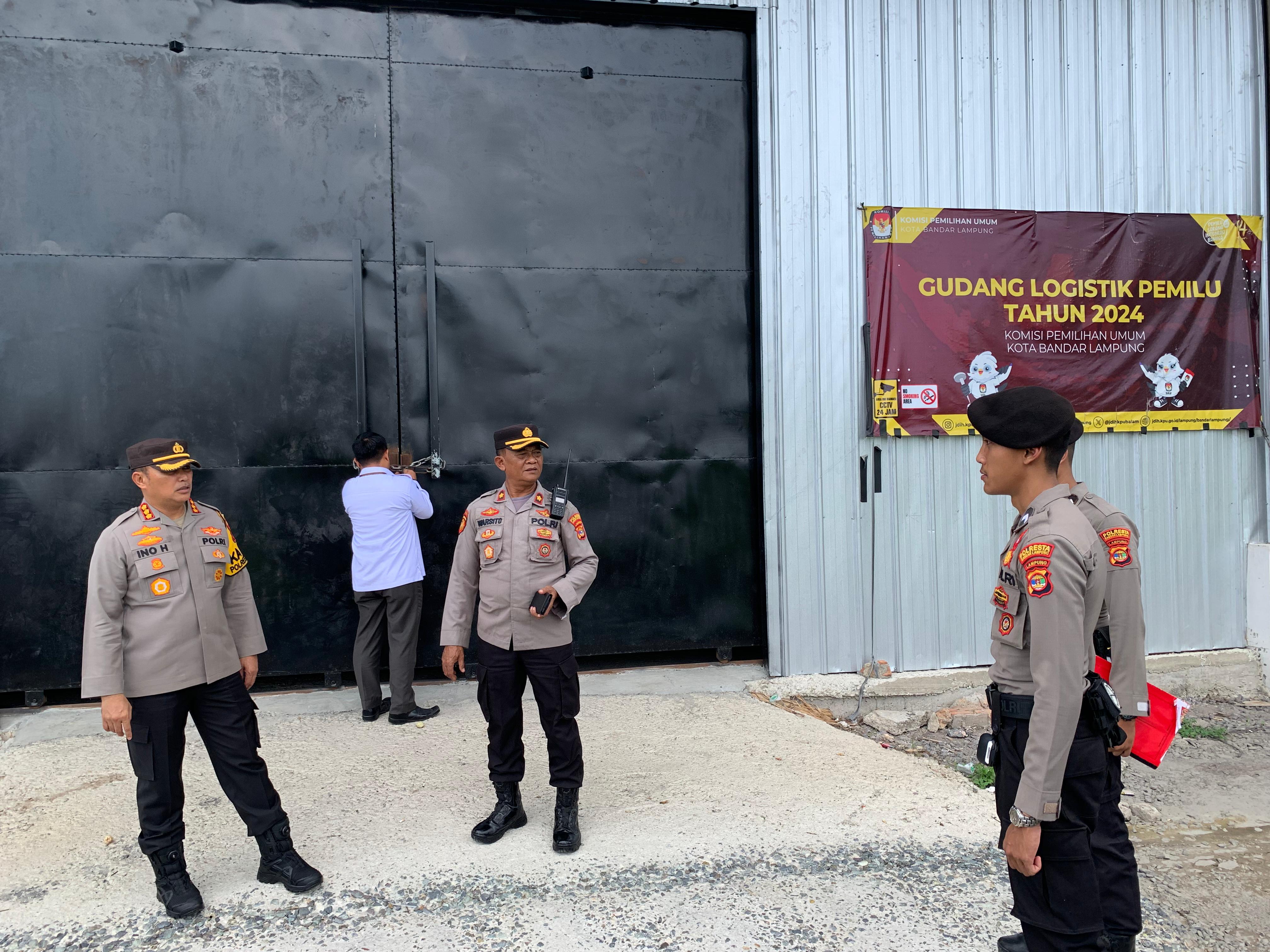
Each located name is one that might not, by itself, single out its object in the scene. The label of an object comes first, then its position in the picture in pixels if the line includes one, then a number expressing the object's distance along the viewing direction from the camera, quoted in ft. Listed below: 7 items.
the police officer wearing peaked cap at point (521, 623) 11.81
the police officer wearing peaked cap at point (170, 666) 10.02
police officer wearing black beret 6.85
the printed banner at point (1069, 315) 18.98
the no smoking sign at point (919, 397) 19.01
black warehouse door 17.37
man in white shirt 16.83
